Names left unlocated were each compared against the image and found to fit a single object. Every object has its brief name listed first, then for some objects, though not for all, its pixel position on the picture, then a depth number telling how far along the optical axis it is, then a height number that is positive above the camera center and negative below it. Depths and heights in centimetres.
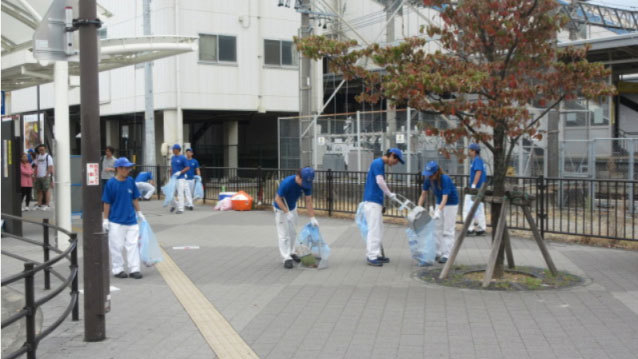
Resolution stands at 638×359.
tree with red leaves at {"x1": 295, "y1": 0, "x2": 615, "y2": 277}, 788 +106
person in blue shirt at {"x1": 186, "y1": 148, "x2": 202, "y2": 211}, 1753 -45
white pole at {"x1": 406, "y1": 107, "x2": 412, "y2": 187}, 1808 +56
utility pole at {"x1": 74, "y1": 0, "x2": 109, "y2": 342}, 580 -5
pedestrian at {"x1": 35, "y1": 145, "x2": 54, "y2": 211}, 1802 -47
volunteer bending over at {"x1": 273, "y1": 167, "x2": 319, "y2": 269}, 942 -76
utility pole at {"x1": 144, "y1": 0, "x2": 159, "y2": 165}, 2228 +177
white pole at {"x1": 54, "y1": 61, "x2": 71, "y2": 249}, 1132 -1
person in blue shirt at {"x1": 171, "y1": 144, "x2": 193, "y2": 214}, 1698 -39
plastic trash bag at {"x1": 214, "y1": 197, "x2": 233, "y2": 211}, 1798 -127
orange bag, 1786 -118
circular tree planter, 809 -155
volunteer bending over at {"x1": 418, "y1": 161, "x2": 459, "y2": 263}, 962 -72
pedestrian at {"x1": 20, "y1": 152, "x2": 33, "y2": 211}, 1808 -47
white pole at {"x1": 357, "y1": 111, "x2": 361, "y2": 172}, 1931 +45
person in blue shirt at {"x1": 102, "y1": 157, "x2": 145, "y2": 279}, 883 -77
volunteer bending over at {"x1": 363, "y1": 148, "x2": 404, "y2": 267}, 938 -67
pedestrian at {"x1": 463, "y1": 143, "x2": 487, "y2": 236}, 1212 -53
